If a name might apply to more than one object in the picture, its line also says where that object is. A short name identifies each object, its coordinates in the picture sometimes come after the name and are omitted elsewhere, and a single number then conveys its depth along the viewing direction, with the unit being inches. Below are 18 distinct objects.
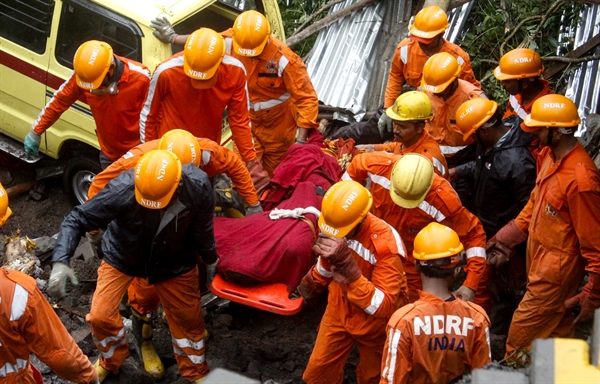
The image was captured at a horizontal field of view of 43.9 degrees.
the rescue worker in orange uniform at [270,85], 244.4
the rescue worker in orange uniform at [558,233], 176.4
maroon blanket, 198.2
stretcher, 192.7
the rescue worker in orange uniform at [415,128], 206.2
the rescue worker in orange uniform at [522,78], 224.4
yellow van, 244.7
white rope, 205.2
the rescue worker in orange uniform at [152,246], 175.2
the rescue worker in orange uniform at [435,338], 149.6
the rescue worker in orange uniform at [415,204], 186.7
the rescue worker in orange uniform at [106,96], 221.1
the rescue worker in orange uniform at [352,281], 165.3
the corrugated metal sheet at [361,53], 310.2
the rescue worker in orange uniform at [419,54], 252.1
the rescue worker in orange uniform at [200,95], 221.8
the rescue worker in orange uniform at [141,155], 195.9
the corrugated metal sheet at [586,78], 276.5
